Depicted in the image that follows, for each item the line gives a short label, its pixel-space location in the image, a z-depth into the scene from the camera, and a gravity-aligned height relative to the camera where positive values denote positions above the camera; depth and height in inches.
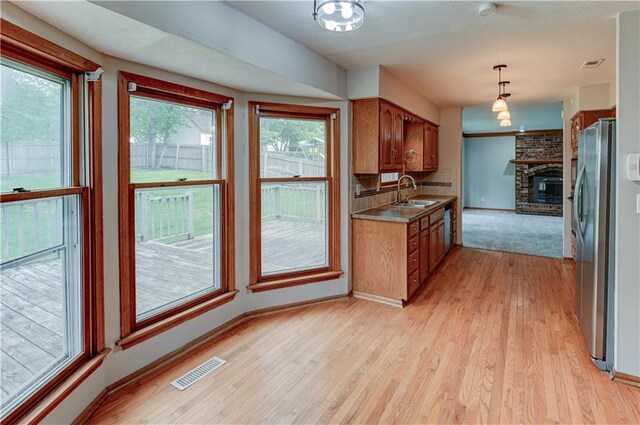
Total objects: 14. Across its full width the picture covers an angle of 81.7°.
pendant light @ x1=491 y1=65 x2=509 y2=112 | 161.3 +39.9
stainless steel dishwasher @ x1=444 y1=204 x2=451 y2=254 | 217.8 -19.1
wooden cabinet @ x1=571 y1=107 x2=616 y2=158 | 179.2 +39.2
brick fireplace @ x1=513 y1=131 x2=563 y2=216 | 410.6 +25.6
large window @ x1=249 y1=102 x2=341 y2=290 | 136.5 +1.1
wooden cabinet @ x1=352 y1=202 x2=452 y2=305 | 146.0 -25.3
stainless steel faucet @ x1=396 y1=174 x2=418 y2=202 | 204.2 +0.4
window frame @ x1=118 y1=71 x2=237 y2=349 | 92.8 -4.0
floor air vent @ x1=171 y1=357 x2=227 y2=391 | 93.2 -46.7
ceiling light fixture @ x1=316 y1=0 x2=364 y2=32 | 78.7 +39.5
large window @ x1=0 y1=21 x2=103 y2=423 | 67.6 -4.9
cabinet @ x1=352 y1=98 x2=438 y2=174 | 151.3 +26.0
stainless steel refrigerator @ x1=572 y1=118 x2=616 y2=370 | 94.8 -11.0
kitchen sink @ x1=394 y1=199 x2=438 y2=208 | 198.0 -3.6
